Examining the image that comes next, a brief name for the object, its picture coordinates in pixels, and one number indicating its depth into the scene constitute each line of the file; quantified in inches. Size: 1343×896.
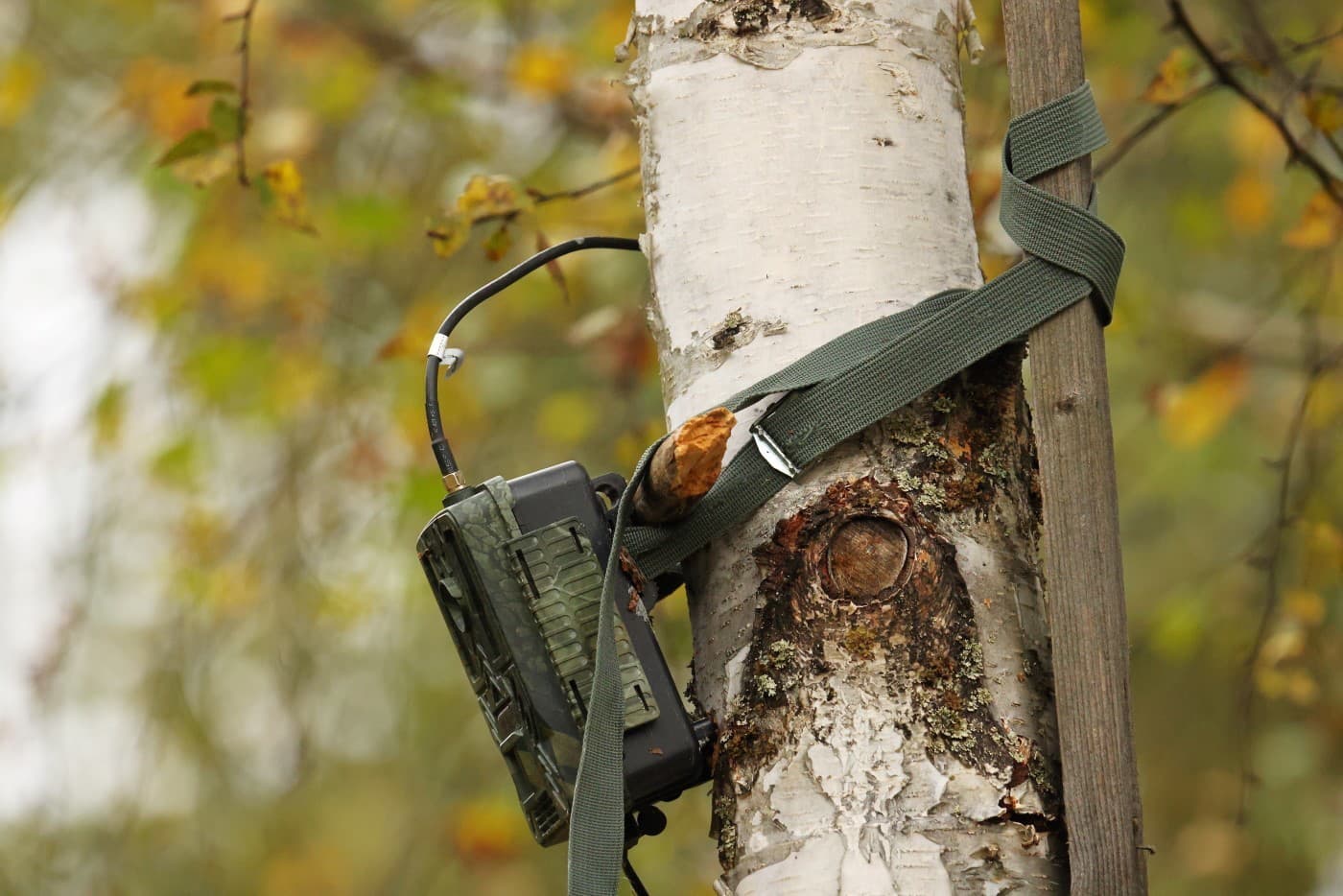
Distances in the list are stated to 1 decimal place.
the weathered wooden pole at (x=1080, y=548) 181.5
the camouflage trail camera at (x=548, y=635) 183.5
